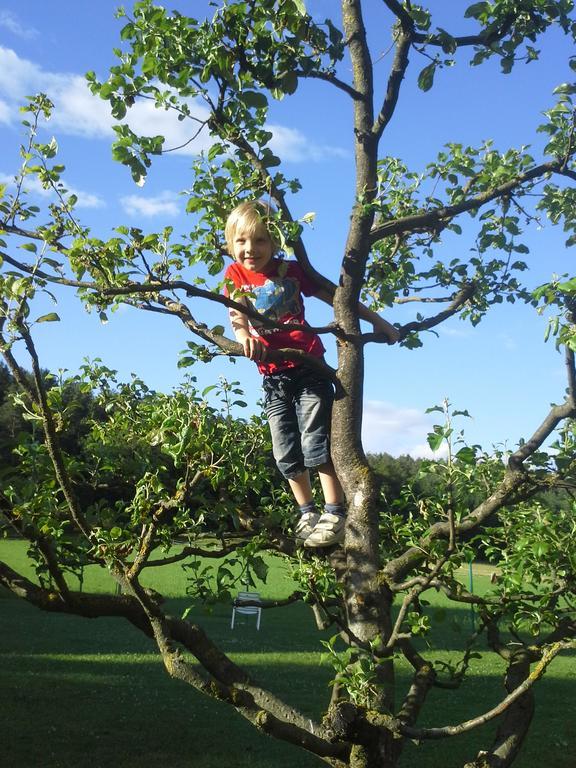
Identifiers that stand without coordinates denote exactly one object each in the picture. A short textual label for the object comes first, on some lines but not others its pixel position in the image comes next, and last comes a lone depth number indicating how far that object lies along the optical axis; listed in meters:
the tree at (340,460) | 2.48
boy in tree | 3.25
